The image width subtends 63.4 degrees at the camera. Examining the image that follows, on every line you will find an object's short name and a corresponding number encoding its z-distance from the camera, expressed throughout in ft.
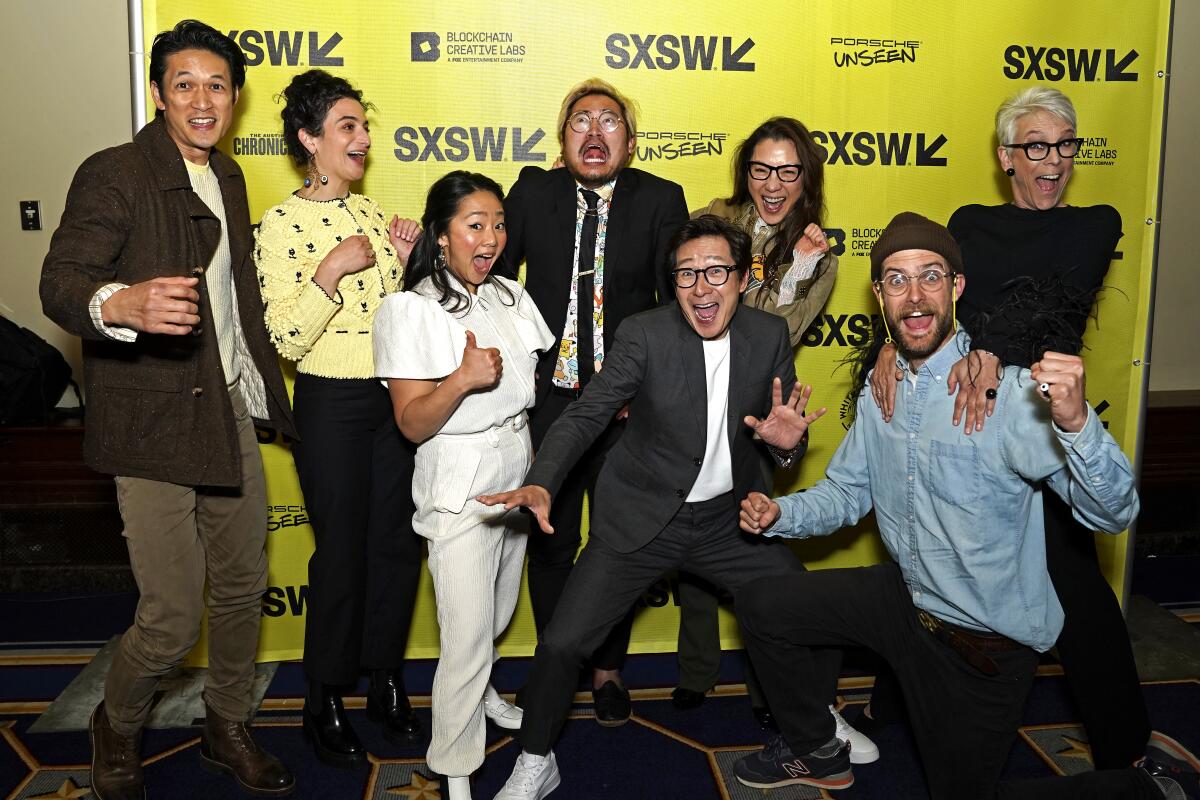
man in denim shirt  7.19
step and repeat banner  10.80
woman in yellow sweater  8.67
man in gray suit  8.36
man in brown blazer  7.54
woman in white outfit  7.83
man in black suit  9.65
